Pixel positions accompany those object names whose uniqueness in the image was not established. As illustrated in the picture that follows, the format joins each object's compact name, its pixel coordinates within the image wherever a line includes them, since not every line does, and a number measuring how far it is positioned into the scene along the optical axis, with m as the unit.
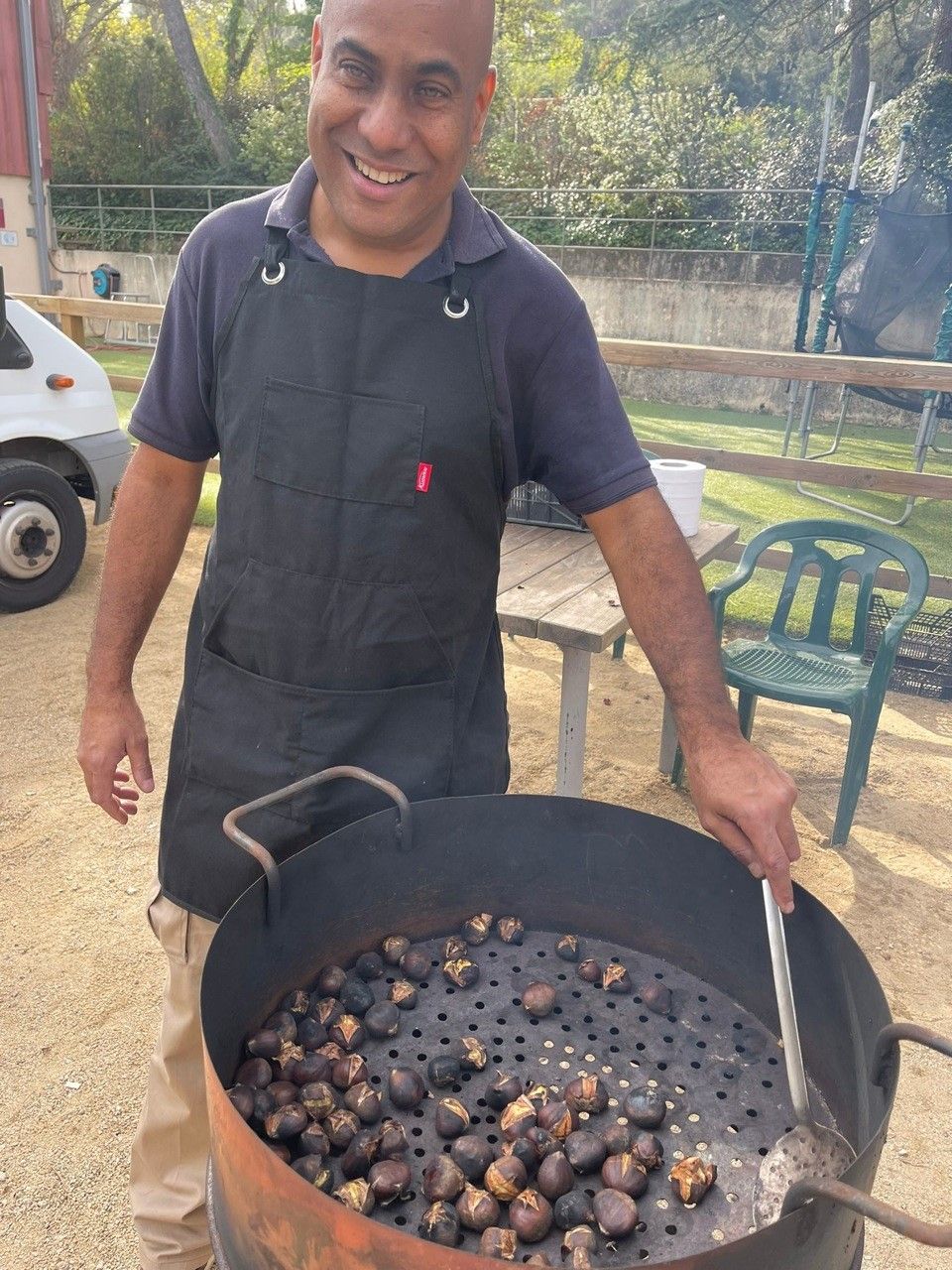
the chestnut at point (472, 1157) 1.18
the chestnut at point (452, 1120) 1.25
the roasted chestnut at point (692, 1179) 1.16
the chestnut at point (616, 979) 1.51
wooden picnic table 3.15
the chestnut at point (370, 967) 1.51
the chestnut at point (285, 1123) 1.21
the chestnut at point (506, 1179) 1.15
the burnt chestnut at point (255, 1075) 1.30
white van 5.37
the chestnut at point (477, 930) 1.59
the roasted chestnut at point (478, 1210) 1.12
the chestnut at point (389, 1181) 1.15
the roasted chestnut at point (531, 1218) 1.12
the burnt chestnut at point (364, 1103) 1.27
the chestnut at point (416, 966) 1.51
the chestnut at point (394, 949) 1.54
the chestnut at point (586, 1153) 1.19
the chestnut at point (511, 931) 1.59
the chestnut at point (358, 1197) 1.14
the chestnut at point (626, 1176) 1.16
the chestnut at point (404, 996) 1.45
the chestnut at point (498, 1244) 1.09
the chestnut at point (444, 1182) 1.15
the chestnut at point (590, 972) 1.53
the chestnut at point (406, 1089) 1.29
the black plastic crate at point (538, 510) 4.27
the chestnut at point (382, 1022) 1.39
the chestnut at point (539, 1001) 1.45
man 1.44
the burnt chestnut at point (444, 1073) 1.32
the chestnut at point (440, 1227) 1.10
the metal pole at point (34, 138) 12.27
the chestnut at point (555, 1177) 1.16
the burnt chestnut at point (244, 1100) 1.23
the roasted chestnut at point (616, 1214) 1.12
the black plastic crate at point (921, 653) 4.96
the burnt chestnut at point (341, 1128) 1.23
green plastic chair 3.70
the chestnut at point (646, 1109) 1.26
